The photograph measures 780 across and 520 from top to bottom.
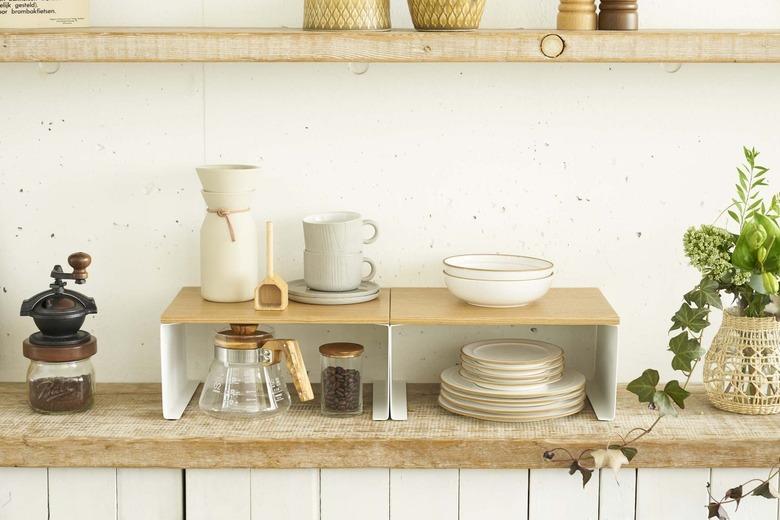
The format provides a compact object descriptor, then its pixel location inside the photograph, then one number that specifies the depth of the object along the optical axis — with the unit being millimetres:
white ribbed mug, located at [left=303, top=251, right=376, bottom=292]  2113
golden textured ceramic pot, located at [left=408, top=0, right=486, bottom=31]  1947
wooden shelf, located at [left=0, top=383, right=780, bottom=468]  1966
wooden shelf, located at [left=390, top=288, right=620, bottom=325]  2025
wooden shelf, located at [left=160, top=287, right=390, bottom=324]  2021
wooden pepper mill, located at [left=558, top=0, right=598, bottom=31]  1969
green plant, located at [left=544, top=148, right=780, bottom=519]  1966
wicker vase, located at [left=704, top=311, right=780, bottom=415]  2053
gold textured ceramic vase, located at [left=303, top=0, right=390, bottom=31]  1956
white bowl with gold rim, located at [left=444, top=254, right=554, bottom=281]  2062
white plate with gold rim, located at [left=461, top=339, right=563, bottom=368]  2090
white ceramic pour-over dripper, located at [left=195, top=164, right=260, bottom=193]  2080
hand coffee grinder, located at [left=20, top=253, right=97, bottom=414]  2057
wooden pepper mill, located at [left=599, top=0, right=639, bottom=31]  1977
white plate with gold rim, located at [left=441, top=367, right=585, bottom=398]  2053
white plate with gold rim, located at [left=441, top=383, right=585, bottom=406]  2053
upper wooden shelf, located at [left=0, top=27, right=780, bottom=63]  1920
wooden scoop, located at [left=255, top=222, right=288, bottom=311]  2066
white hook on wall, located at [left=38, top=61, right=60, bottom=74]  2213
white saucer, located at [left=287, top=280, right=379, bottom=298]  2105
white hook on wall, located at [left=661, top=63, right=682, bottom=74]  2205
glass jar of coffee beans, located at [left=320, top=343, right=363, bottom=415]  2090
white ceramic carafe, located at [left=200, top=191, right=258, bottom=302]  2111
